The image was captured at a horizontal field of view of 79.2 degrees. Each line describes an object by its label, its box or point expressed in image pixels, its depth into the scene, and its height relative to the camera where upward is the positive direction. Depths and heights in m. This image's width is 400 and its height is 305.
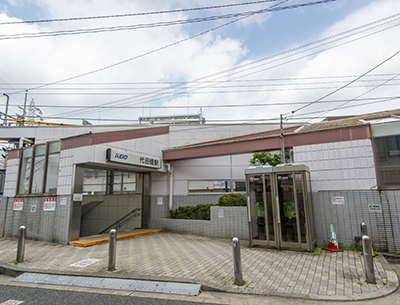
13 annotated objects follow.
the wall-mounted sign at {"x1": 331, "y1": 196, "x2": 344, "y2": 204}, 8.10 -0.19
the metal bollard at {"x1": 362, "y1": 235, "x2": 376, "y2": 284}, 5.02 -1.38
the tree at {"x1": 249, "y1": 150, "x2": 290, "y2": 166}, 11.10 +1.65
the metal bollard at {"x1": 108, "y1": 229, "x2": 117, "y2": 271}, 5.88 -1.33
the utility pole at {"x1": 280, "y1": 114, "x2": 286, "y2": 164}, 9.36 +1.77
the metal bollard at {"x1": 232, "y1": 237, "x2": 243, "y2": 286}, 4.96 -1.41
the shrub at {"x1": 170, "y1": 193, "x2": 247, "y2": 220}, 10.62 -0.63
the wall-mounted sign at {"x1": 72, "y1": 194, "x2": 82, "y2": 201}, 9.50 +0.02
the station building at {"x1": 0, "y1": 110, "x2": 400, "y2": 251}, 7.76 +0.79
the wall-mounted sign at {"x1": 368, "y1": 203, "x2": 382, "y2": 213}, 7.49 -0.45
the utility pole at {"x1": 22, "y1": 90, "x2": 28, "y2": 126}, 21.37 +7.57
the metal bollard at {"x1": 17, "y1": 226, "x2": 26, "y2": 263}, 6.83 -1.32
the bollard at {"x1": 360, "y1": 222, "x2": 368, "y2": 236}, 6.69 -0.99
